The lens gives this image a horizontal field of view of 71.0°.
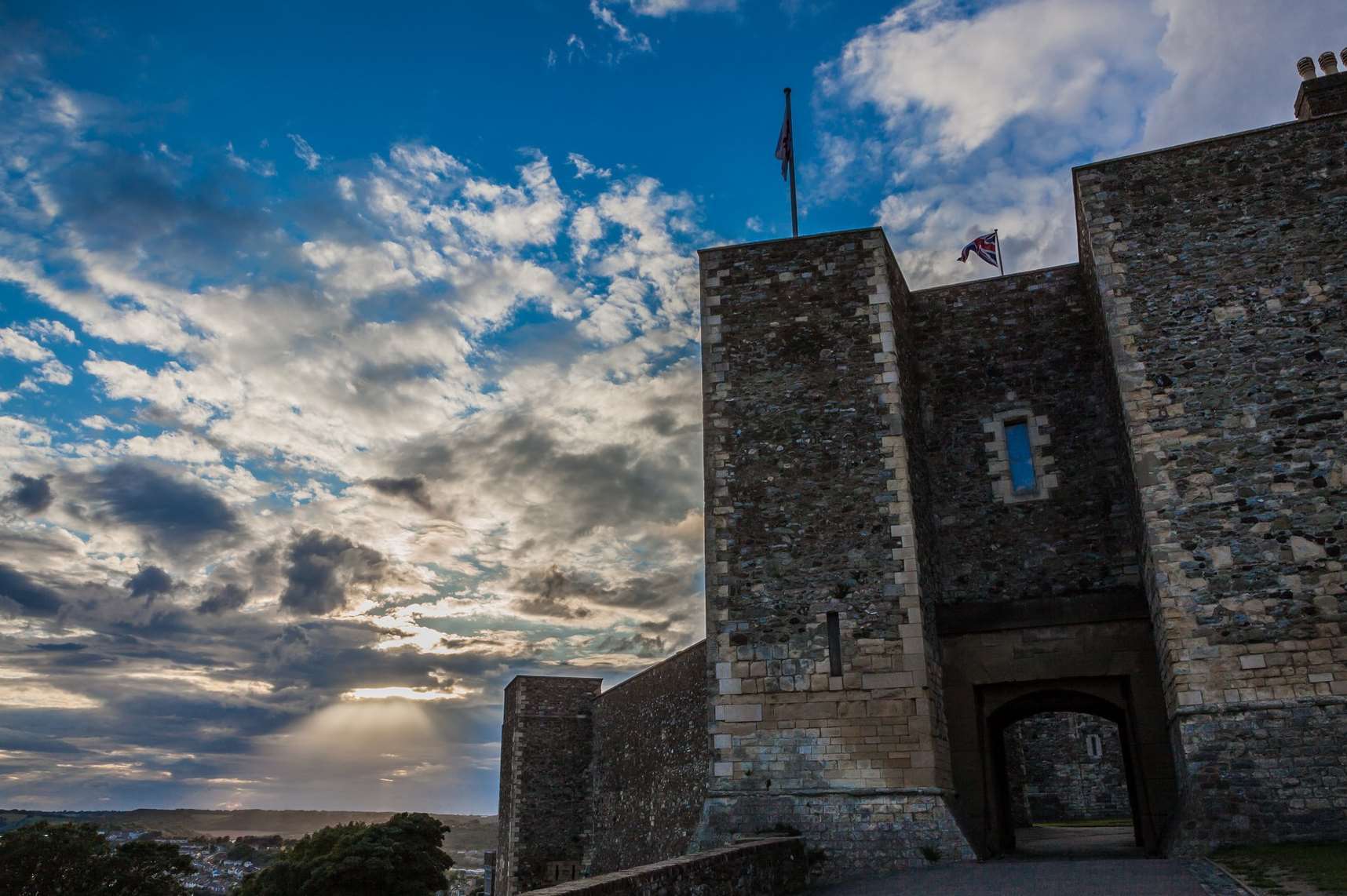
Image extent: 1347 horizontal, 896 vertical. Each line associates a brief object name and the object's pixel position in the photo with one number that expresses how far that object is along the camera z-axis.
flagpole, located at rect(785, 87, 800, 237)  17.33
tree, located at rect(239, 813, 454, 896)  26.56
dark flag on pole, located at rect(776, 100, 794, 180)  18.38
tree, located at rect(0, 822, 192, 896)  26.39
